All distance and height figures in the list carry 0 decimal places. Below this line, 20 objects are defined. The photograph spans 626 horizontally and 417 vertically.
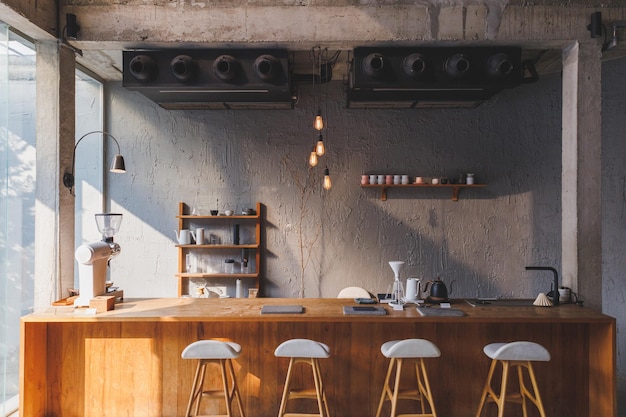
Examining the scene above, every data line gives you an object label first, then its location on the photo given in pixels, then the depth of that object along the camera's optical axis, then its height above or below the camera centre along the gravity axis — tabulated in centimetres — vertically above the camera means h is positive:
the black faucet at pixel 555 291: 346 -71
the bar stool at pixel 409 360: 280 -111
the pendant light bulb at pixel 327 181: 446 +27
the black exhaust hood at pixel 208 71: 371 +120
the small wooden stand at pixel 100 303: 323 -75
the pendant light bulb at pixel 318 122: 391 +79
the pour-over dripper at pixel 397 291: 345 -70
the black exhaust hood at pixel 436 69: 367 +122
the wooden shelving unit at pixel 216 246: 509 -48
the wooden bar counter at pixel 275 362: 330 -123
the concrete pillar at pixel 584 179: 362 +25
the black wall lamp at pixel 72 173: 366 +28
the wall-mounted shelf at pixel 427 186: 507 +25
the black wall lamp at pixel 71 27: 360 +153
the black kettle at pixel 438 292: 356 -72
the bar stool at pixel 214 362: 282 -113
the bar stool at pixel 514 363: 278 -106
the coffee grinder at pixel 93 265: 324 -47
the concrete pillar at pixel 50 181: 358 +21
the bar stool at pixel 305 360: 281 -107
